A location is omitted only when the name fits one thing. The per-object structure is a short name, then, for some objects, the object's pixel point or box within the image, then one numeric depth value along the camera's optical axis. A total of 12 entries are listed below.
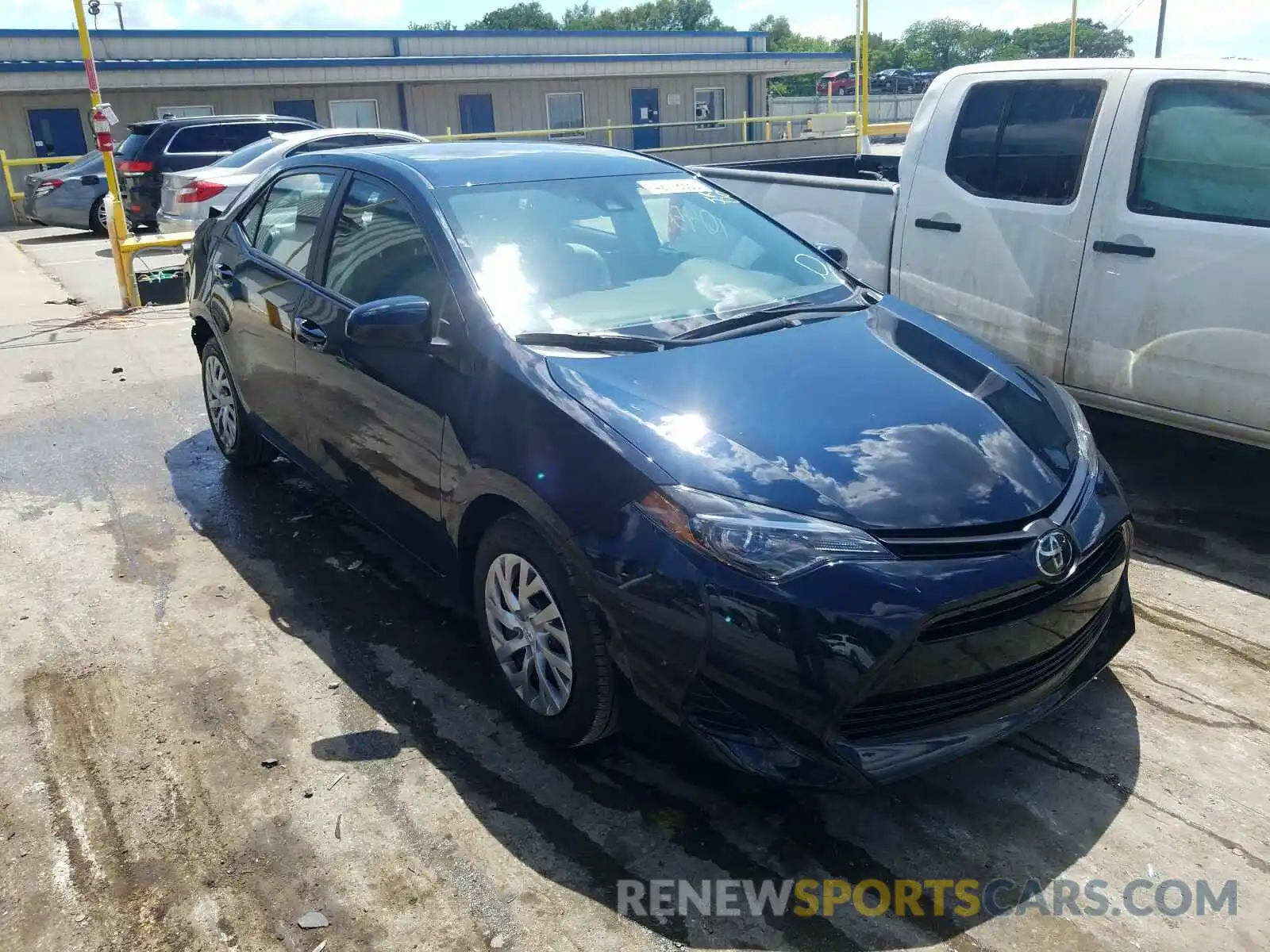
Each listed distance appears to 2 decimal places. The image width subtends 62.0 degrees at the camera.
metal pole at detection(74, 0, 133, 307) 9.41
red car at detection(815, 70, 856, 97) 53.52
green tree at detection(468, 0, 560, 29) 104.06
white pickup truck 4.45
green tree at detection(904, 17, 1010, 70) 108.88
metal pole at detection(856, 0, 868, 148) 22.86
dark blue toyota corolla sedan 2.63
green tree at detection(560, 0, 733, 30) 113.83
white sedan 11.86
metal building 23.12
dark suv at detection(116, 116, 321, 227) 15.80
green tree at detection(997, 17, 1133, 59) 90.44
